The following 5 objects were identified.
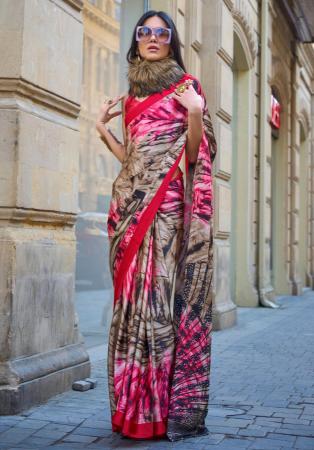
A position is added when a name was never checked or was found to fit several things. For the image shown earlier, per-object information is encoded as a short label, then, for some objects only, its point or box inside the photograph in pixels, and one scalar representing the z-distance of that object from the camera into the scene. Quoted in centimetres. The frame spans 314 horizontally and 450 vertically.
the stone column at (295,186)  1659
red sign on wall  1457
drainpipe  1251
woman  367
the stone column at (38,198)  428
